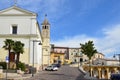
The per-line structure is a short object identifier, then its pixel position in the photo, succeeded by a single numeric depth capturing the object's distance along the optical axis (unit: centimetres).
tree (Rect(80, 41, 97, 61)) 2025
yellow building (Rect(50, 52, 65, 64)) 5215
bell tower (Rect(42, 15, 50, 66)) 3914
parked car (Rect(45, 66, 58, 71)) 2422
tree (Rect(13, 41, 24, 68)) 1883
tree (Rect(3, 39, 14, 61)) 1844
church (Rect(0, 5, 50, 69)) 2328
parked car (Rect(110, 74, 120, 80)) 1052
